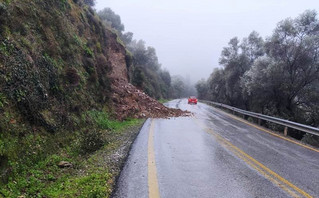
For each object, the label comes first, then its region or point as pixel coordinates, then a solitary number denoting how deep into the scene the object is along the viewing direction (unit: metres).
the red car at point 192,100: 41.00
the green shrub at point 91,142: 7.08
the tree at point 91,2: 35.77
